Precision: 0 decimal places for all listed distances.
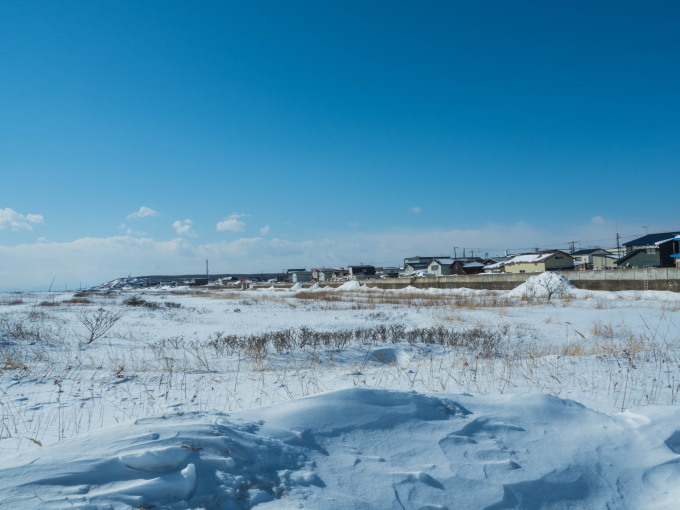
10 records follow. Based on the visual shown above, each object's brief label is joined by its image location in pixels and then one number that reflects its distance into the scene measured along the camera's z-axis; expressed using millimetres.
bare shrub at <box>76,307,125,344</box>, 11807
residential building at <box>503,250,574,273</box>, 56344
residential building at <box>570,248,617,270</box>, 61094
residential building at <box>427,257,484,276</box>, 68938
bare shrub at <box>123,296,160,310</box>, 28275
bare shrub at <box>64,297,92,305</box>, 30250
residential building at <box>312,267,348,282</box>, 108956
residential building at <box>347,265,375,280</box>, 99875
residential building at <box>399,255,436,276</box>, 85394
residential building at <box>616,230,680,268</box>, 44562
